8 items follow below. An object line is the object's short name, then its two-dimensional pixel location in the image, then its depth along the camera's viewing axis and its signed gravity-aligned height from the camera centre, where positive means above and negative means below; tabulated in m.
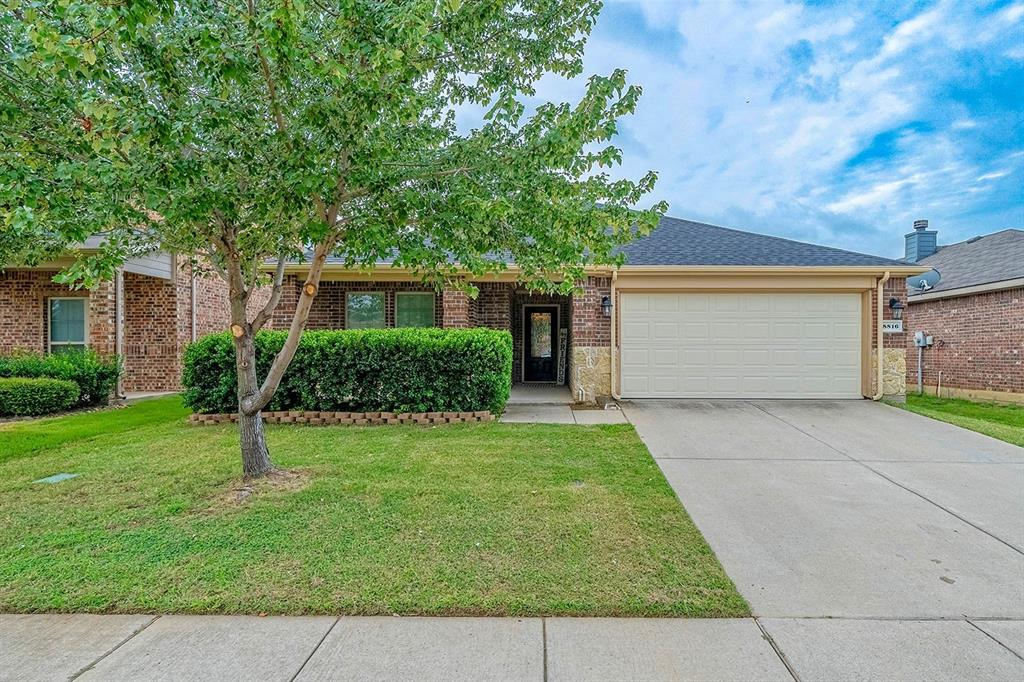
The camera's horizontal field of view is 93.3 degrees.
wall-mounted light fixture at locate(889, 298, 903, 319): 9.73 +0.57
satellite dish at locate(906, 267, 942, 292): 12.71 +1.51
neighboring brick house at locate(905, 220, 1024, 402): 10.85 +0.39
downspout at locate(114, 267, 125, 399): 10.48 +0.51
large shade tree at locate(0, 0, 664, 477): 3.28 +1.63
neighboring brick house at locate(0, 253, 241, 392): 11.10 +0.48
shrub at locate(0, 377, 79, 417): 8.61 -1.05
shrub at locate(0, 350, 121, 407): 9.30 -0.63
